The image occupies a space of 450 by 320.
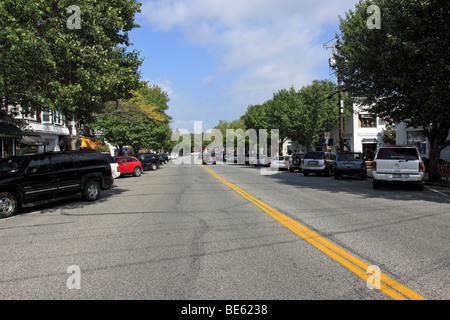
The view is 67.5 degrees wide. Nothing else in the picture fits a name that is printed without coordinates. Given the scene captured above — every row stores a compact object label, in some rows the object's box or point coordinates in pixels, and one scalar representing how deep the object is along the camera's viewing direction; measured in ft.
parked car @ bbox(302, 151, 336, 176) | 75.98
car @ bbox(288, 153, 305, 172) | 92.91
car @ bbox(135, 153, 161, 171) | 106.42
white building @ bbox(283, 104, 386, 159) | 142.72
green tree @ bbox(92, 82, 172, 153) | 86.97
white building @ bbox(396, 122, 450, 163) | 95.61
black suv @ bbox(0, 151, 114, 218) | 31.31
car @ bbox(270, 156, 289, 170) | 100.76
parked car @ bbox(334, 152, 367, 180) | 66.39
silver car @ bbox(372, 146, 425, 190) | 44.86
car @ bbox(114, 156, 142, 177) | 81.91
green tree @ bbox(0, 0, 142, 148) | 31.22
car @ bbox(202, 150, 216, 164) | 155.12
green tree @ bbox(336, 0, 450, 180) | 41.14
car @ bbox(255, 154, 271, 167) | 118.93
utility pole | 80.63
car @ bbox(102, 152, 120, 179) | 60.04
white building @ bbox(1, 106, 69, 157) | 79.05
